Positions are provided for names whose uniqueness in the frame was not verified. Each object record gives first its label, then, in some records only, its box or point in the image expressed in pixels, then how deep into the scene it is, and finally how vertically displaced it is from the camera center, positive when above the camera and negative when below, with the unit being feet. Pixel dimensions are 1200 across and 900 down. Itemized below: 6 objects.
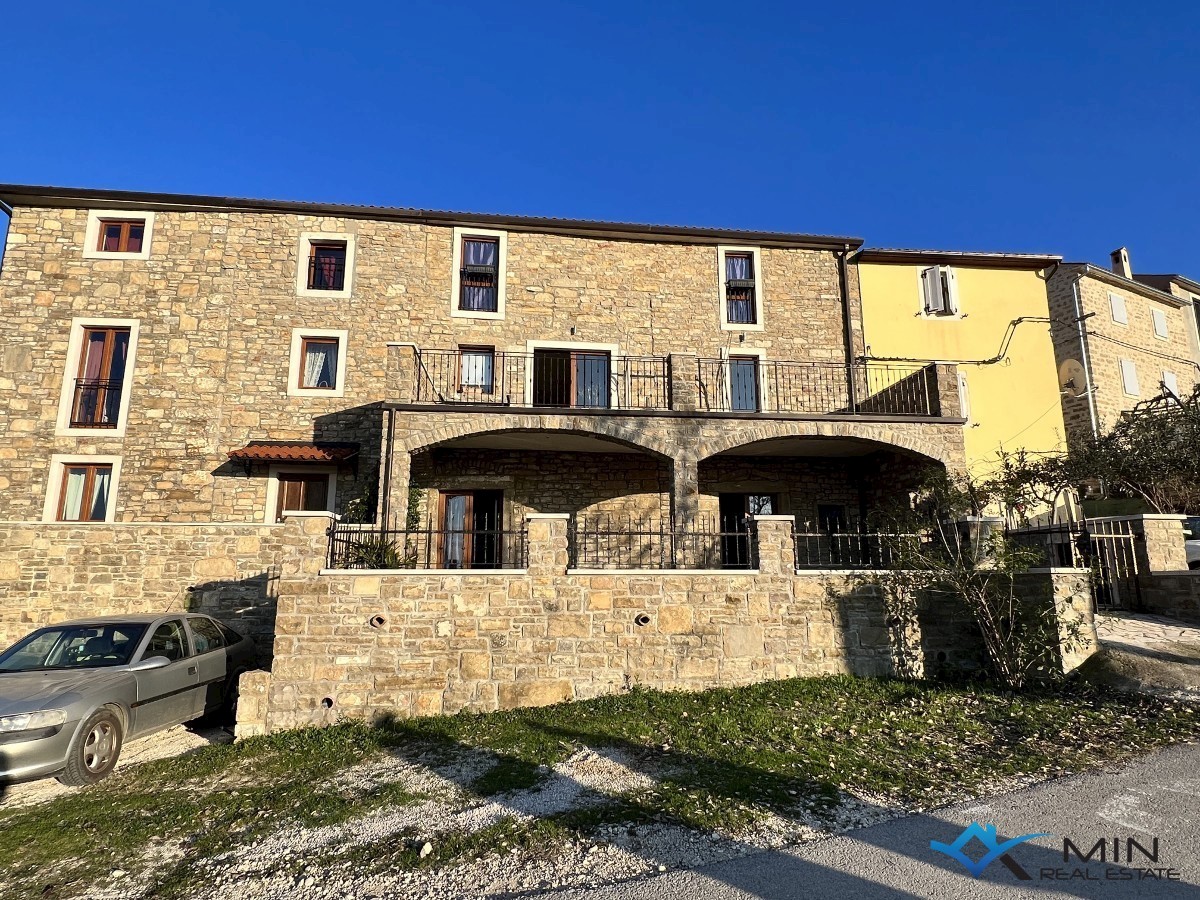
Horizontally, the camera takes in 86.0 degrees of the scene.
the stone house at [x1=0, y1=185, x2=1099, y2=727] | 37.68 +10.09
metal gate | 31.50 -0.44
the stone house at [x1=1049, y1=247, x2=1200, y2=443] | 54.49 +18.41
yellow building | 50.24 +16.88
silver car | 18.01 -4.45
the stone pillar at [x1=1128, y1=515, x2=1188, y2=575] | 30.63 +0.10
